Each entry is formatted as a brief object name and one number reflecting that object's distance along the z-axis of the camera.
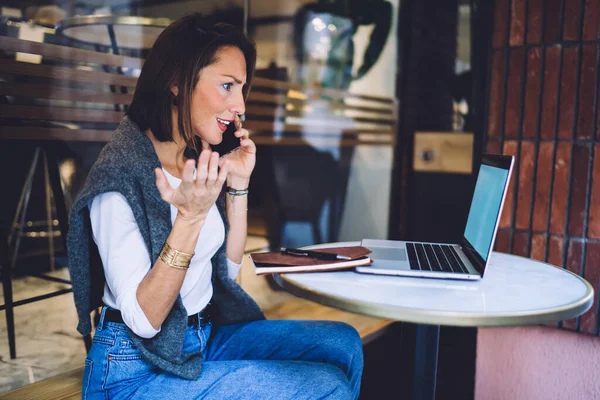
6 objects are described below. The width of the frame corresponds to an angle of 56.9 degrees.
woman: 1.04
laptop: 1.16
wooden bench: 1.67
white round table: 0.96
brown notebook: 1.17
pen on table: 1.23
